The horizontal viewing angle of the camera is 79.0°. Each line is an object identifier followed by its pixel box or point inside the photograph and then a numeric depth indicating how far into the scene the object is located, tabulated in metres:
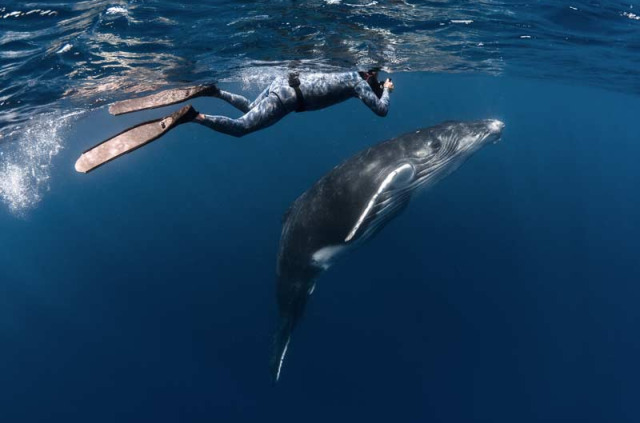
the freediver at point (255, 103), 4.78
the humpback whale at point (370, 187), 6.44
